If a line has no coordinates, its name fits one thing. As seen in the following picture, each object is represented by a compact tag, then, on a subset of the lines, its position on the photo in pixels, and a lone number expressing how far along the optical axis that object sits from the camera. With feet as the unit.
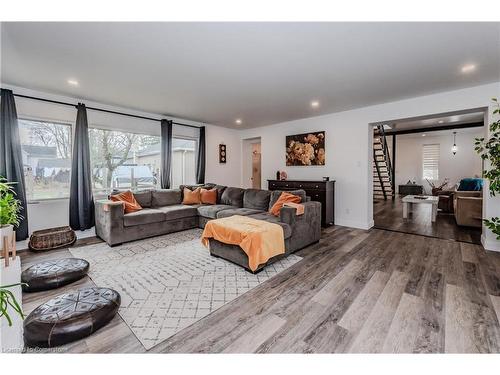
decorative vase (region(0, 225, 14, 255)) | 5.78
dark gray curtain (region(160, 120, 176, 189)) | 17.42
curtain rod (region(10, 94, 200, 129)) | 12.32
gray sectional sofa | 10.60
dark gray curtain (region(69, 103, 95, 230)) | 13.53
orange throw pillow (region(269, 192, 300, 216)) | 12.07
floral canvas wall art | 17.75
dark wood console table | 16.25
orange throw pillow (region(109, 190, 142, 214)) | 13.25
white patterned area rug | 6.19
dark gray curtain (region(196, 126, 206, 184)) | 20.06
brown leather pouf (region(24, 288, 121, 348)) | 5.06
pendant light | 28.43
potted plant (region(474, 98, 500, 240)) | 9.50
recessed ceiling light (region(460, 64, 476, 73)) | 9.36
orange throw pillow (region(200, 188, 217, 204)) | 16.79
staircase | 24.78
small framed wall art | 22.12
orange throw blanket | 8.64
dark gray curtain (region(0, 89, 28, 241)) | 11.25
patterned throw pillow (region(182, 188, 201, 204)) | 16.60
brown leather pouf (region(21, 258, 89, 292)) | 7.50
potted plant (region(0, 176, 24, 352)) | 4.49
